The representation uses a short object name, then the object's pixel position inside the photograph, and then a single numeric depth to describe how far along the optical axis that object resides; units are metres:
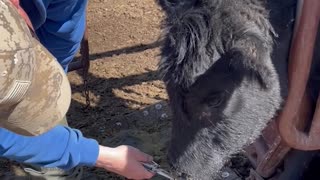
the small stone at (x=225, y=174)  2.85
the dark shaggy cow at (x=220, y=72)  1.94
